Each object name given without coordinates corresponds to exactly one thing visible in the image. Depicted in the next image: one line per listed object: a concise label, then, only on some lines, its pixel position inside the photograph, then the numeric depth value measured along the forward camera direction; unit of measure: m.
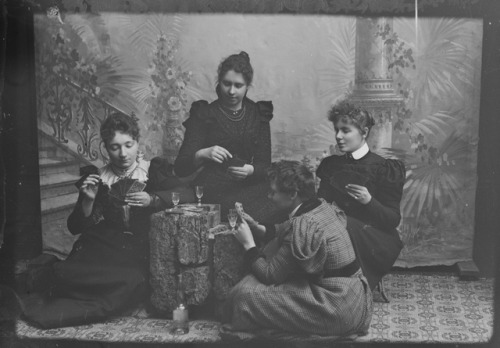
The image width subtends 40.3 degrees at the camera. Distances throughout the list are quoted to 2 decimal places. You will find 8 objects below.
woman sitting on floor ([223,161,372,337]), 3.79
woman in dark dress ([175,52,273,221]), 4.03
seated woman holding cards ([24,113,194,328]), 4.11
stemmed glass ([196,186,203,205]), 4.06
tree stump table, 3.98
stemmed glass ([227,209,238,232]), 3.98
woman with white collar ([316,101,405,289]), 3.97
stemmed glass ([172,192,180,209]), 4.05
